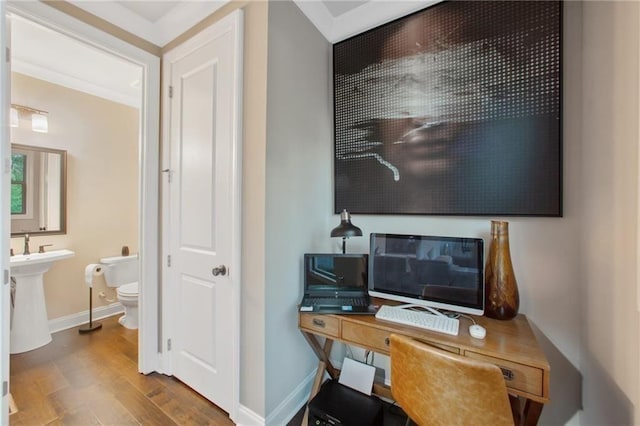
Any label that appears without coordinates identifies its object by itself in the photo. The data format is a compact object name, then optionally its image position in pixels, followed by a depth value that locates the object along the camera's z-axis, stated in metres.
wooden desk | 0.98
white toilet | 2.55
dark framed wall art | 1.33
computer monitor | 1.30
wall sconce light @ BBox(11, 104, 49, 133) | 2.26
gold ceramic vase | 1.30
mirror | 2.38
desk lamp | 1.52
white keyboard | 1.21
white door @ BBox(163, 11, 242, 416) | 1.53
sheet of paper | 1.67
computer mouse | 1.13
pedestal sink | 2.19
